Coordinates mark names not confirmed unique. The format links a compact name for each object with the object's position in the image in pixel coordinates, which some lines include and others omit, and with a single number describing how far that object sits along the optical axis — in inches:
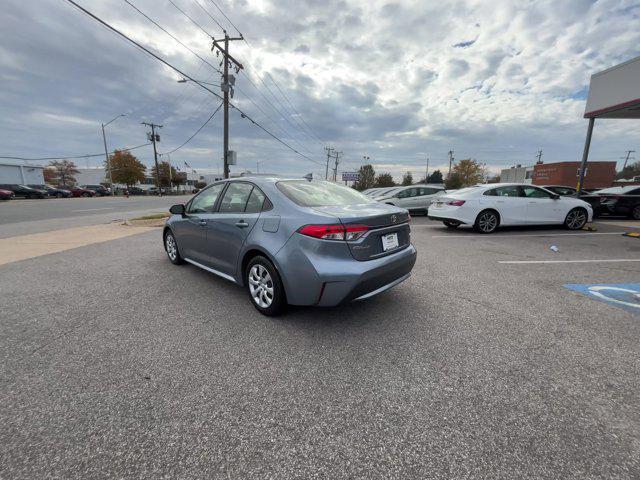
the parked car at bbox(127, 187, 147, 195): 2336.6
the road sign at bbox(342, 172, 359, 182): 2127.2
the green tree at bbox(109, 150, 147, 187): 2268.7
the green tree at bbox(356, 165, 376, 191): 2967.5
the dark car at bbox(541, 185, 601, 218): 465.1
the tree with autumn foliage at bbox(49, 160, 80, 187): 2887.1
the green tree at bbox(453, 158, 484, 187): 2470.5
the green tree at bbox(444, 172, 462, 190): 2439.7
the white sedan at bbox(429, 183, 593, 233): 334.3
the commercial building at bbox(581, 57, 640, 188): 404.2
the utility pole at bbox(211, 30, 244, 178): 641.5
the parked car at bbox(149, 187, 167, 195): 2332.9
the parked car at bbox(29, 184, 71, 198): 1512.1
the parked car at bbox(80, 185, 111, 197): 1868.8
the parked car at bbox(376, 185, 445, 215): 557.6
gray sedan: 108.0
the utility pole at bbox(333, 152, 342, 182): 2600.6
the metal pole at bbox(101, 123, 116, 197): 1593.0
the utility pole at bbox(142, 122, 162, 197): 1944.8
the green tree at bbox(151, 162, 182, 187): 2682.3
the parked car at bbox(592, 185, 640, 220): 450.9
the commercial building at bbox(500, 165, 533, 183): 1974.0
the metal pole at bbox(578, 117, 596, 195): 477.1
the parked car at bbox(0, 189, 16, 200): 1148.4
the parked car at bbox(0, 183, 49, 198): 1289.4
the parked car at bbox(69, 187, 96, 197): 1581.0
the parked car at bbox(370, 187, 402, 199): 585.4
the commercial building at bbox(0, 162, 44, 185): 1802.4
